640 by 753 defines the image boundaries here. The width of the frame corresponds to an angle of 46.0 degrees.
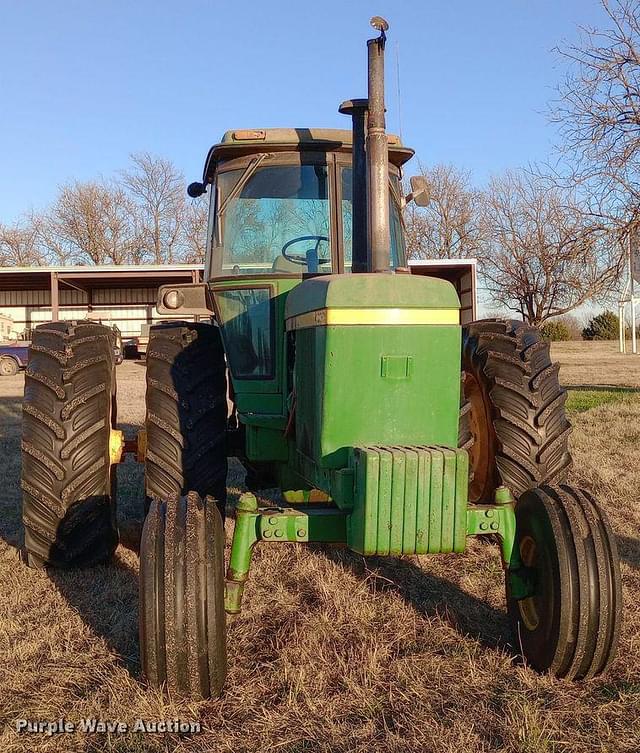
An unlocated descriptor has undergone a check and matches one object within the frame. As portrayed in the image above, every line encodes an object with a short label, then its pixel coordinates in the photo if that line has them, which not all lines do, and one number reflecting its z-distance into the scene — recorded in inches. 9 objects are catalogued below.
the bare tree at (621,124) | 454.9
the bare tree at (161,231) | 1806.1
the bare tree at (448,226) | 1646.2
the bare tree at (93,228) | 1772.9
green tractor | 109.7
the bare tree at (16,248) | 1815.9
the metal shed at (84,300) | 1165.9
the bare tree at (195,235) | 1756.9
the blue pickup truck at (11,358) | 933.8
